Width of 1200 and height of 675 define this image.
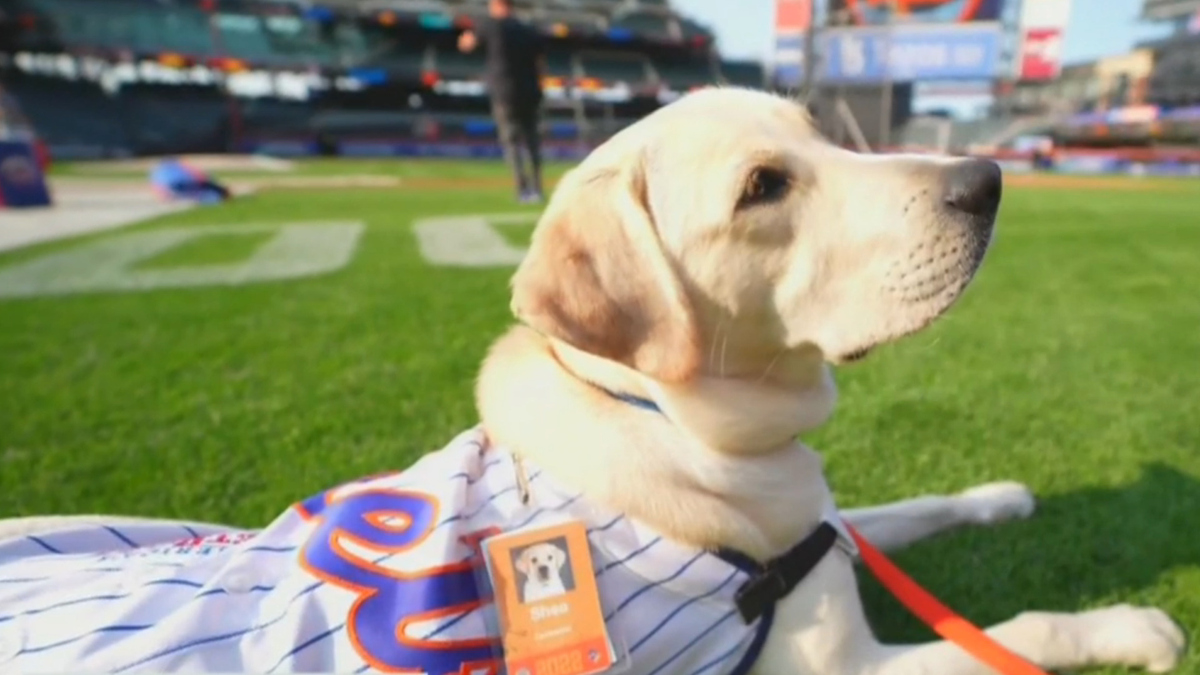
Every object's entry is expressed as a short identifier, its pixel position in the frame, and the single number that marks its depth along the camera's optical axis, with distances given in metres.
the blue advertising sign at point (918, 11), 36.16
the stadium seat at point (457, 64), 48.97
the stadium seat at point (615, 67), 51.34
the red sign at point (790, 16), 35.70
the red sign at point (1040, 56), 41.66
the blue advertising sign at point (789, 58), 36.59
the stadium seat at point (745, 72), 54.62
